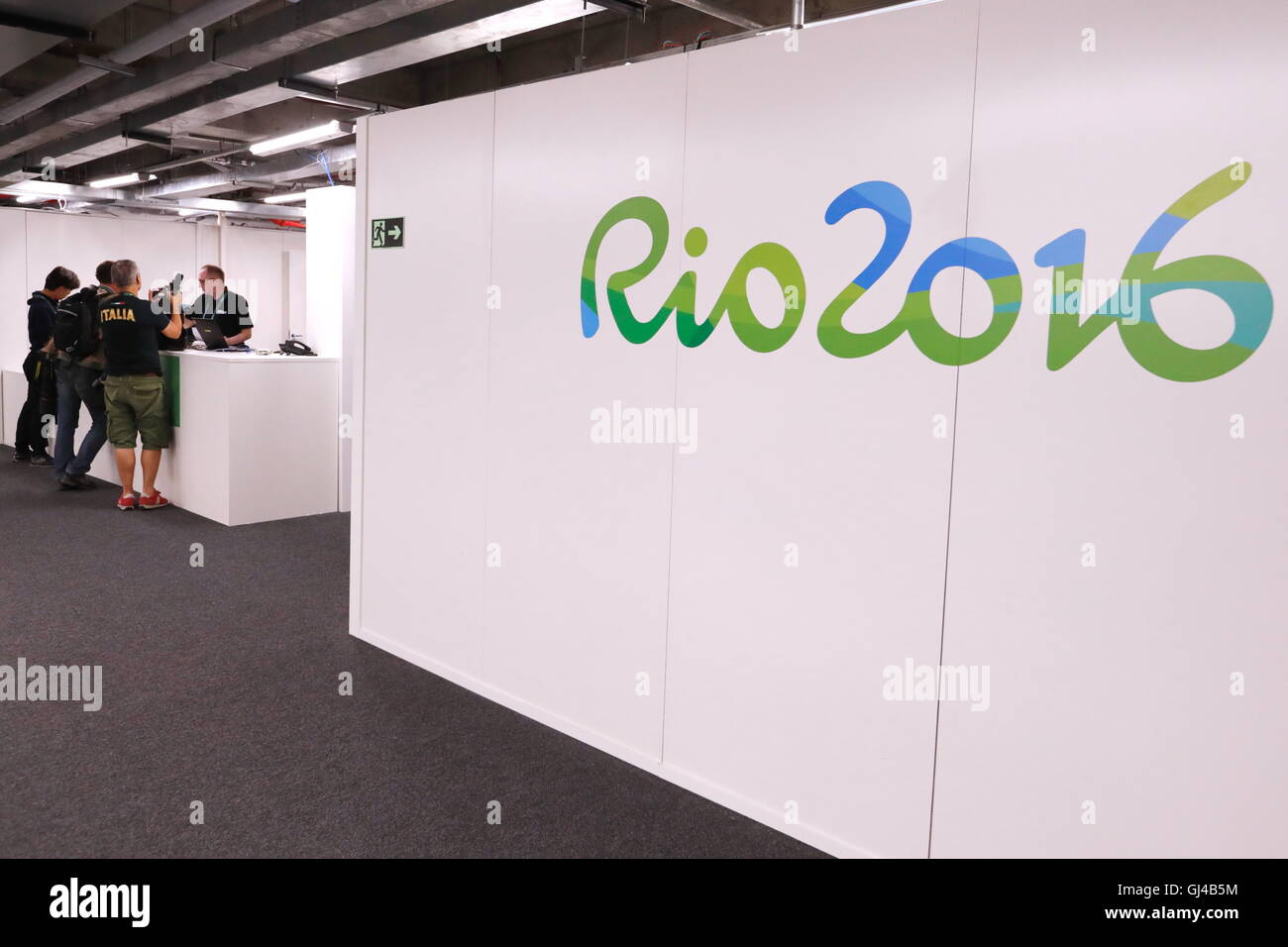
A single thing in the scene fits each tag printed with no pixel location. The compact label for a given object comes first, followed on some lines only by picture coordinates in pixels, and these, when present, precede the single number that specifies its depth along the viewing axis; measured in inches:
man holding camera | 252.5
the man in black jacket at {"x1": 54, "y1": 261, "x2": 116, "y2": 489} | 286.0
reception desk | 247.8
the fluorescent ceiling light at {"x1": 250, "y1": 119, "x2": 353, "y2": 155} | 268.1
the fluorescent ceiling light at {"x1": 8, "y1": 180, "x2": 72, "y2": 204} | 414.6
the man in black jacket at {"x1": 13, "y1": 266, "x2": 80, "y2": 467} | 313.3
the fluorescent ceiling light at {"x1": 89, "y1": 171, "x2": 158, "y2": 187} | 395.8
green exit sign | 160.7
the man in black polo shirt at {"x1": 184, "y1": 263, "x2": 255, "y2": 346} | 285.7
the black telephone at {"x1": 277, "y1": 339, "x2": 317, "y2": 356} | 270.8
